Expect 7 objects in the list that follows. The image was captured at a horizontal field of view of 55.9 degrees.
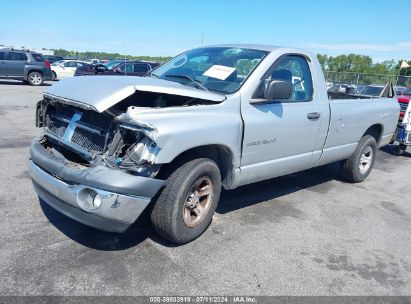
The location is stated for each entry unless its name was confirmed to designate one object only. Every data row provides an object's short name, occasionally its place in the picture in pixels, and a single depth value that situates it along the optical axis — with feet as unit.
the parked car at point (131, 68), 62.18
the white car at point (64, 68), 92.58
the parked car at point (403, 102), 33.68
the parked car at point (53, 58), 119.34
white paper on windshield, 13.75
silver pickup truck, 10.17
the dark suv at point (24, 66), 61.93
